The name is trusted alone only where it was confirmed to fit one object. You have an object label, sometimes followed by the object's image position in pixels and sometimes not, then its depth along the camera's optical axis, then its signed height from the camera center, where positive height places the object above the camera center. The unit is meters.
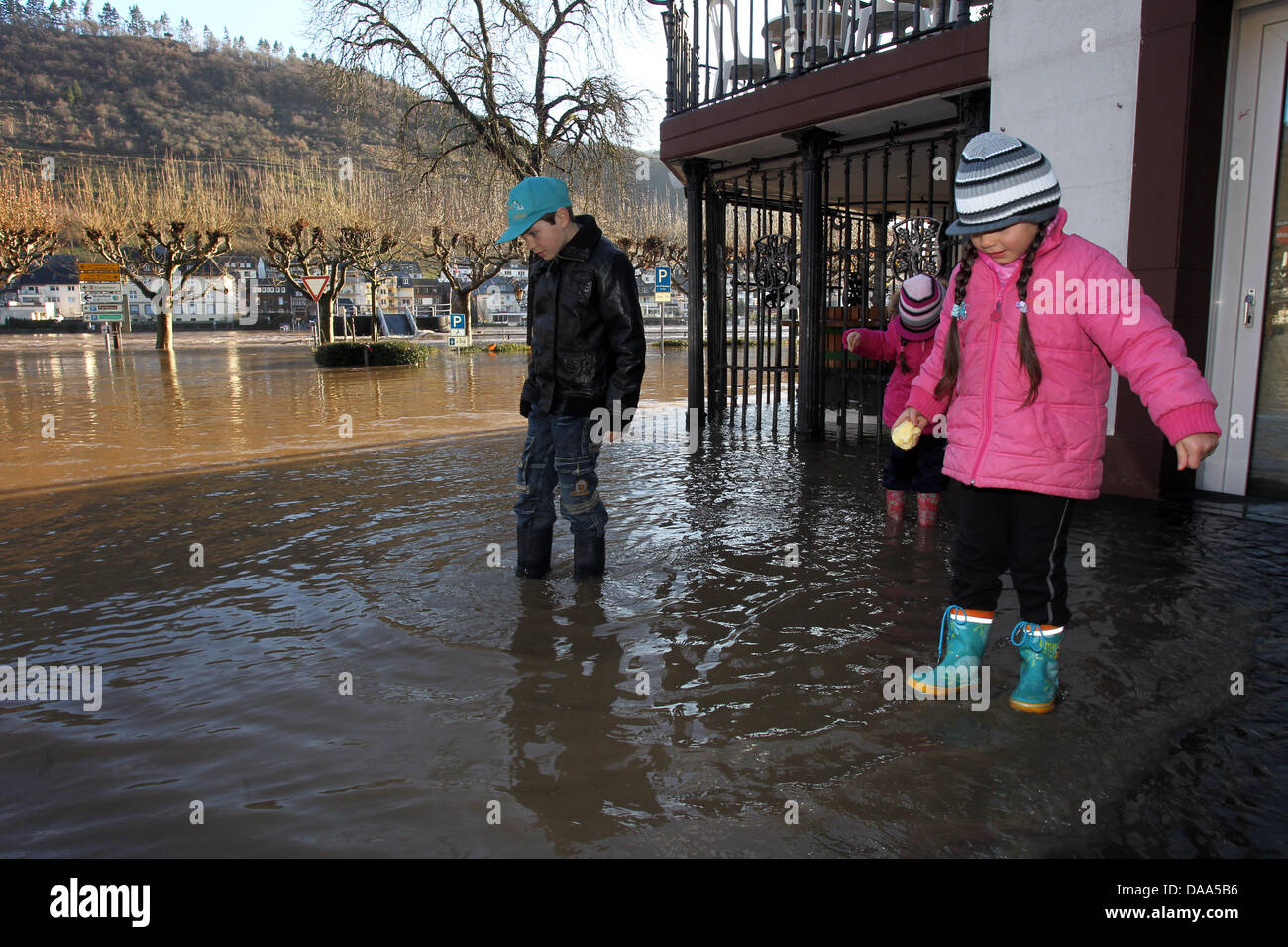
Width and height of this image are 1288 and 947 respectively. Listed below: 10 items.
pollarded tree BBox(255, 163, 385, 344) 32.95 +5.17
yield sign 24.02 +1.87
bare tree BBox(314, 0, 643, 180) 19.59 +6.17
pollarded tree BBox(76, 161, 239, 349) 31.89 +5.24
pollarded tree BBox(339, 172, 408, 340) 32.91 +4.94
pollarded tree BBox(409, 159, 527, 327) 32.75 +4.73
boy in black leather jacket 3.78 +0.04
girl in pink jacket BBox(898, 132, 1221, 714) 2.57 -0.09
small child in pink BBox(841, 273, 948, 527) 4.79 -0.04
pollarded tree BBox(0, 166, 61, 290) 29.39 +4.44
